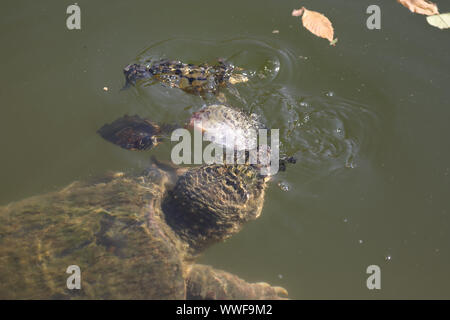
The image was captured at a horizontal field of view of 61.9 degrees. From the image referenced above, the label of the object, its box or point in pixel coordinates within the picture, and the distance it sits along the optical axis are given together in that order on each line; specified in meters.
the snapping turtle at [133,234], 3.35
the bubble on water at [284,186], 4.22
